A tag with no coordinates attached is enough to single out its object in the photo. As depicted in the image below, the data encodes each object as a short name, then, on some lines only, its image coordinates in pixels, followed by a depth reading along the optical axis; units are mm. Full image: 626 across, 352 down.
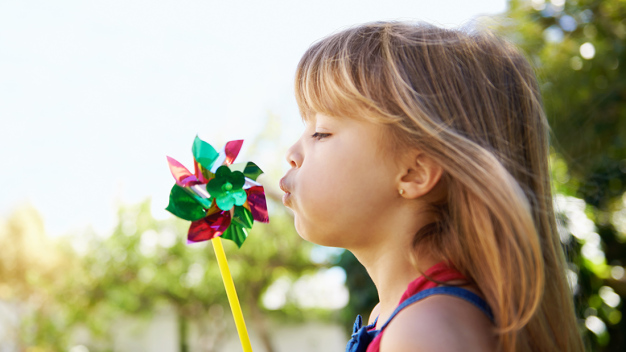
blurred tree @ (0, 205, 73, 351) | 8414
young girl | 668
